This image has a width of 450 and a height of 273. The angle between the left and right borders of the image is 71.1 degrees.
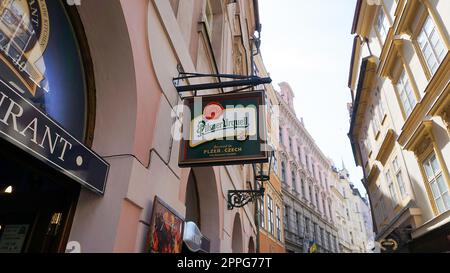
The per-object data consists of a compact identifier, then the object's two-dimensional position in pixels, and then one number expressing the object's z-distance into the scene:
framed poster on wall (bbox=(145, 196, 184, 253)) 3.33
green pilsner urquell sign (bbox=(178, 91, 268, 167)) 4.01
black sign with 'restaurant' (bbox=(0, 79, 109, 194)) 1.93
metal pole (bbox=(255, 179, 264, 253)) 13.22
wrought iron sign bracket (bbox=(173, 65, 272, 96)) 4.54
